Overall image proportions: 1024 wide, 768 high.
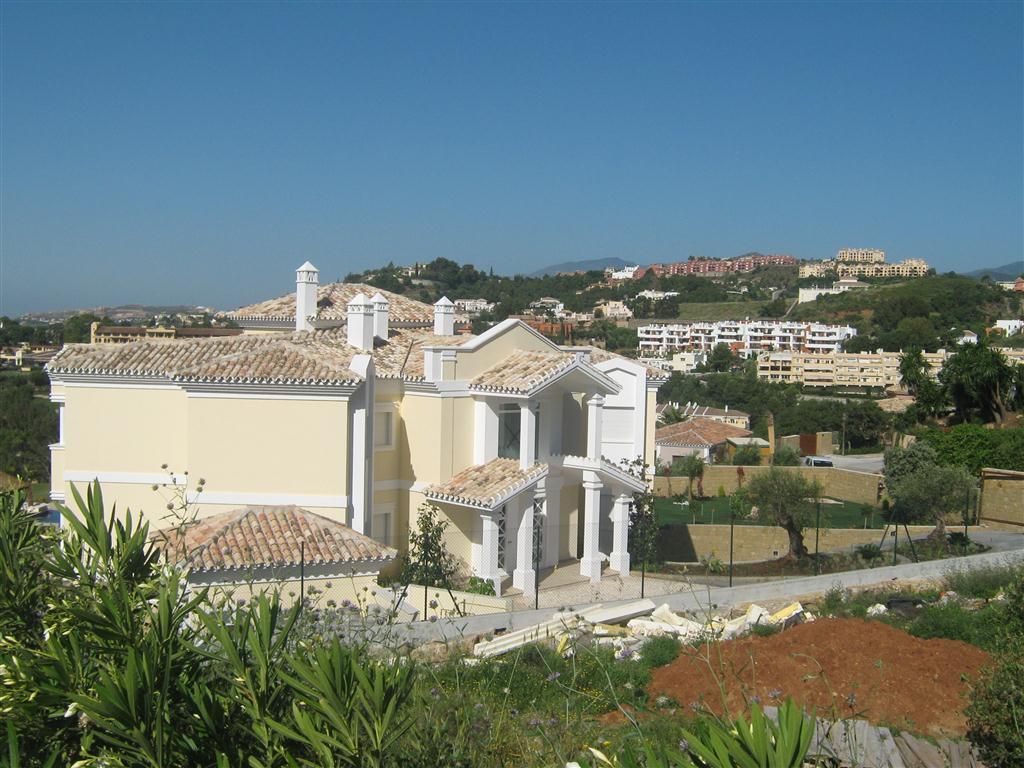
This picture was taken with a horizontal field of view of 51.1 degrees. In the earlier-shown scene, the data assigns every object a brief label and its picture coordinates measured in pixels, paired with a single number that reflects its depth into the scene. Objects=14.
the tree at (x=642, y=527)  21.86
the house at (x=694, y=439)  51.94
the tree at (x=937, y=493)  26.94
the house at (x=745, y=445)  51.16
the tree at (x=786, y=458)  45.78
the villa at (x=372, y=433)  18.09
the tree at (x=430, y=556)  18.25
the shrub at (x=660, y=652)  13.00
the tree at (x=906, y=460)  34.84
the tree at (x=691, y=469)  40.31
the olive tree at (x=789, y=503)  24.44
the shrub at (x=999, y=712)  8.73
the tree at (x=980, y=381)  48.09
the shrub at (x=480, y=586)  18.61
